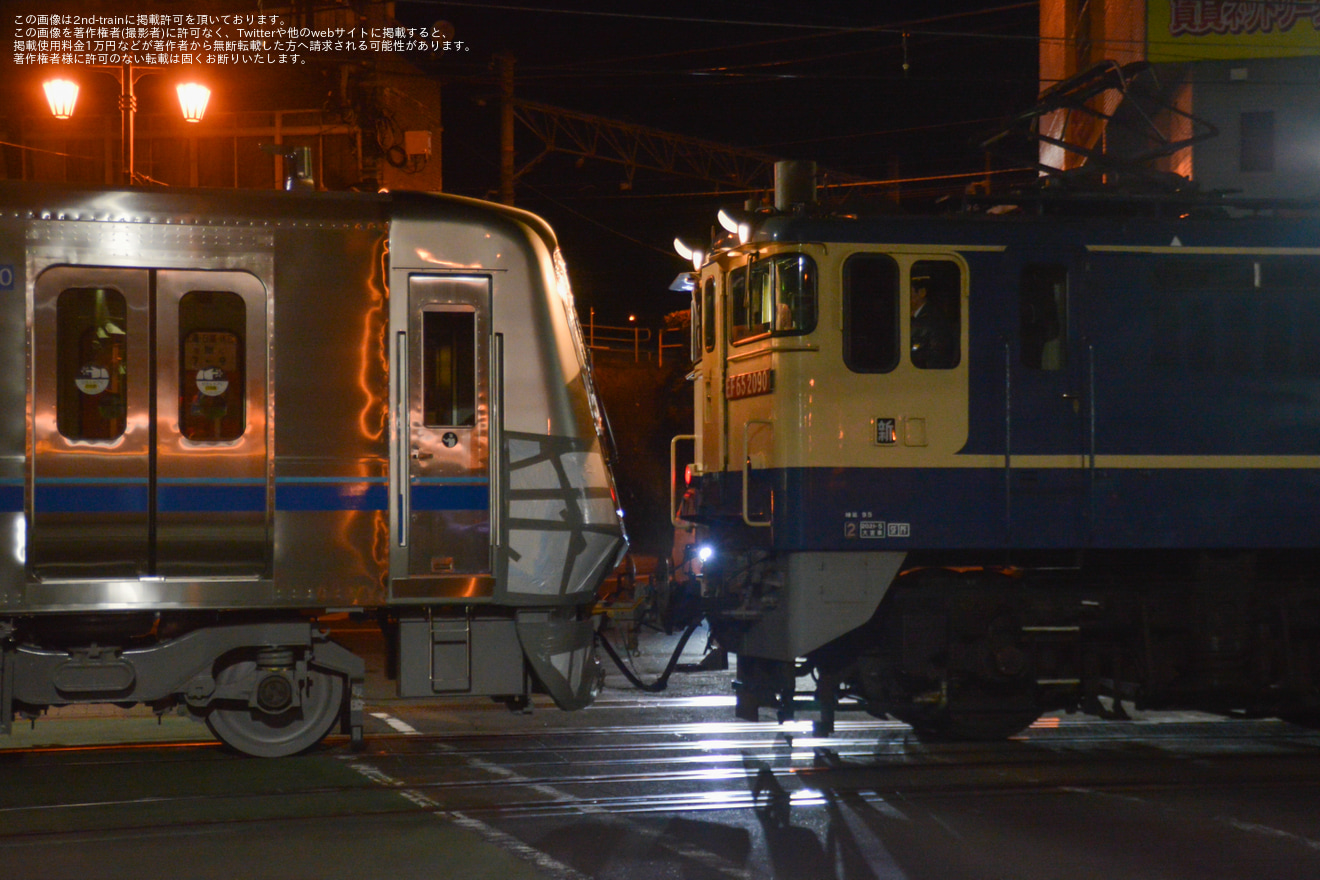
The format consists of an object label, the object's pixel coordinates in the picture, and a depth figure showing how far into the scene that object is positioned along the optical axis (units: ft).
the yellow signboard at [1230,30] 80.07
